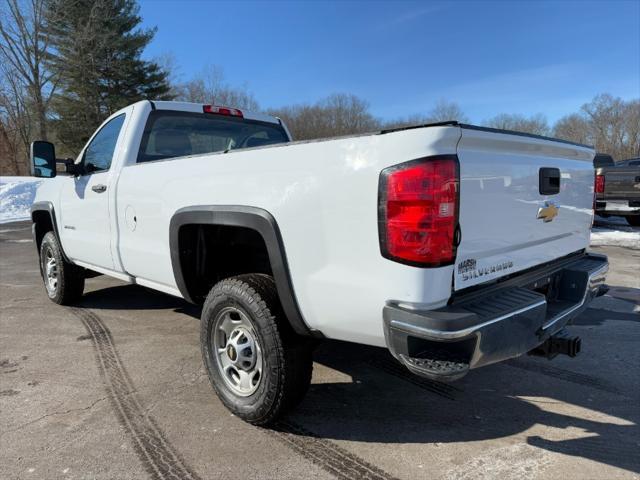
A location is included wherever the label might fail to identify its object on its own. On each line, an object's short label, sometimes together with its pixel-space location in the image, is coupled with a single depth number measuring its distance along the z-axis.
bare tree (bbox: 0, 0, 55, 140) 27.69
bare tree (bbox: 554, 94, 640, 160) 53.00
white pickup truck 1.89
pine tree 27.02
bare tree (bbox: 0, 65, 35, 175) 28.98
